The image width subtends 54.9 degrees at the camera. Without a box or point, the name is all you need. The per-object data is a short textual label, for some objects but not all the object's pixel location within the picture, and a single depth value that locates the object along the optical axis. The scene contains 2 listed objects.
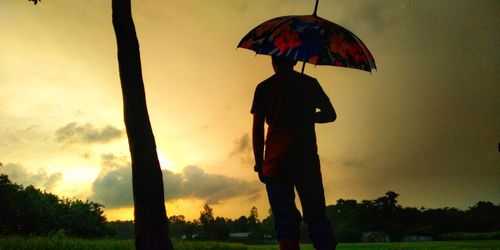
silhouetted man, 5.45
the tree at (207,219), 108.44
